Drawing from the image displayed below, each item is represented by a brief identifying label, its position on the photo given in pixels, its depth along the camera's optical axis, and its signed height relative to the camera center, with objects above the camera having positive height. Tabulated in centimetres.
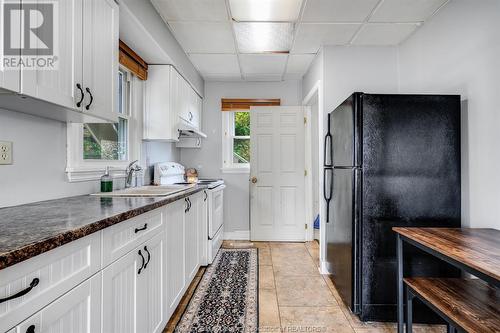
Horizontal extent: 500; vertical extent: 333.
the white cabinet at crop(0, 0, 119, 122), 106 +47
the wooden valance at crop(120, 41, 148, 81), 237 +97
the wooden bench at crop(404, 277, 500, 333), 114 -65
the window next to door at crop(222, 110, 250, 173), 439 +44
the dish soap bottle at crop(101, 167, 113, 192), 199 -12
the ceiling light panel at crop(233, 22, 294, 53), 261 +134
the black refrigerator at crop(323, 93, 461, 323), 194 -13
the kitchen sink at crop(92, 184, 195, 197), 189 -20
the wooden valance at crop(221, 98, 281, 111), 427 +98
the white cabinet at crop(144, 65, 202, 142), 286 +65
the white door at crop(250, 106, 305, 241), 414 -9
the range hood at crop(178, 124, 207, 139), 308 +45
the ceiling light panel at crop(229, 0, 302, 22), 222 +133
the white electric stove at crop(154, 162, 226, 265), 302 -45
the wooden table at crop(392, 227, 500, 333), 106 -39
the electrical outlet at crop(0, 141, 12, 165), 127 +7
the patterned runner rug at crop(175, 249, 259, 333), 195 -112
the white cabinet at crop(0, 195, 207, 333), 74 -43
